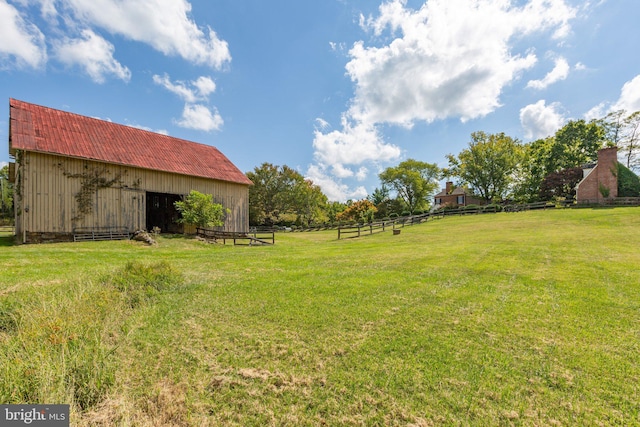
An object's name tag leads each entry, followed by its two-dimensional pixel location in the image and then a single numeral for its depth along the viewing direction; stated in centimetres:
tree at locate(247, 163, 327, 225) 4444
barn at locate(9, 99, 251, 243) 1445
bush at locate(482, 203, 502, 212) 3319
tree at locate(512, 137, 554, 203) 4081
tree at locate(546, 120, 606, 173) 3956
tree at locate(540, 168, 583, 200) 3488
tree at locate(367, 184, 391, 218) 4922
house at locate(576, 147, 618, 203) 3000
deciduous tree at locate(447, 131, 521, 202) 4003
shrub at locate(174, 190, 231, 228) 1858
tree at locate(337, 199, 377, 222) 4490
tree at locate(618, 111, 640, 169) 3759
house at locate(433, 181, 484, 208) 5131
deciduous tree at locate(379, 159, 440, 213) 5391
